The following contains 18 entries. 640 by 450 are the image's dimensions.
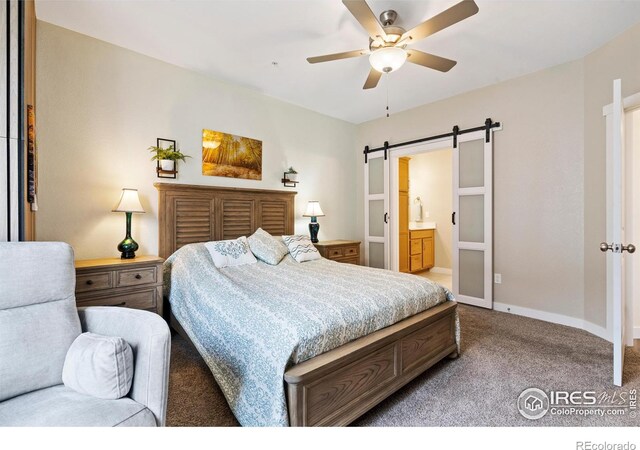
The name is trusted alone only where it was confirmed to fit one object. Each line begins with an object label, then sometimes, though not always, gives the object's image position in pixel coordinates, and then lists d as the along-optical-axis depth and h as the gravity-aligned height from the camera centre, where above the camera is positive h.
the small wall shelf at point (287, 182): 4.15 +0.61
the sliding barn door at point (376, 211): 4.81 +0.22
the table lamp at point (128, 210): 2.66 +0.13
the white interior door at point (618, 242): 1.94 -0.12
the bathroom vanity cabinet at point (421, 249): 5.67 -0.51
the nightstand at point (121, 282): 2.32 -0.49
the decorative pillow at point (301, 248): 3.24 -0.28
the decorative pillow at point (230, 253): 2.80 -0.29
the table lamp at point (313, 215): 4.23 +0.13
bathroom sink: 6.06 -0.02
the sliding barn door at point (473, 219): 3.65 +0.06
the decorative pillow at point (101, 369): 1.14 -0.58
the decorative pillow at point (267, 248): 3.07 -0.25
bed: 1.42 -0.64
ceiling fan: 1.79 +1.33
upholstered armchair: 1.05 -0.51
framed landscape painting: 3.46 +0.85
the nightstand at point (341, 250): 4.10 -0.38
